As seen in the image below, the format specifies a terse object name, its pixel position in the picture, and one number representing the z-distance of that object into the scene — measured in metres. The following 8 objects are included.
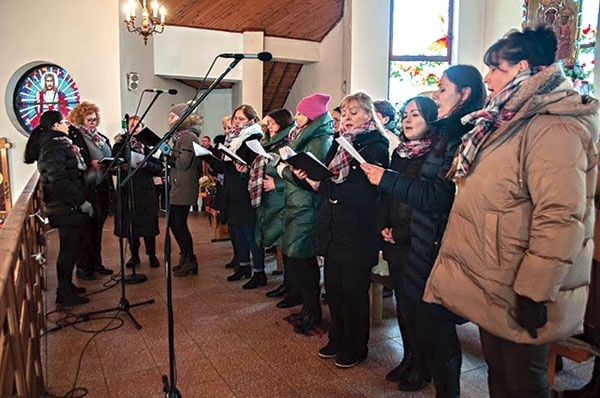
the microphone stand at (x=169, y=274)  1.75
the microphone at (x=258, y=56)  1.82
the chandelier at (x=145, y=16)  4.92
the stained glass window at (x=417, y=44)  7.32
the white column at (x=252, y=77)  8.17
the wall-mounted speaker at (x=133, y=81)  6.43
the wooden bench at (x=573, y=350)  1.78
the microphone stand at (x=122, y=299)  2.97
